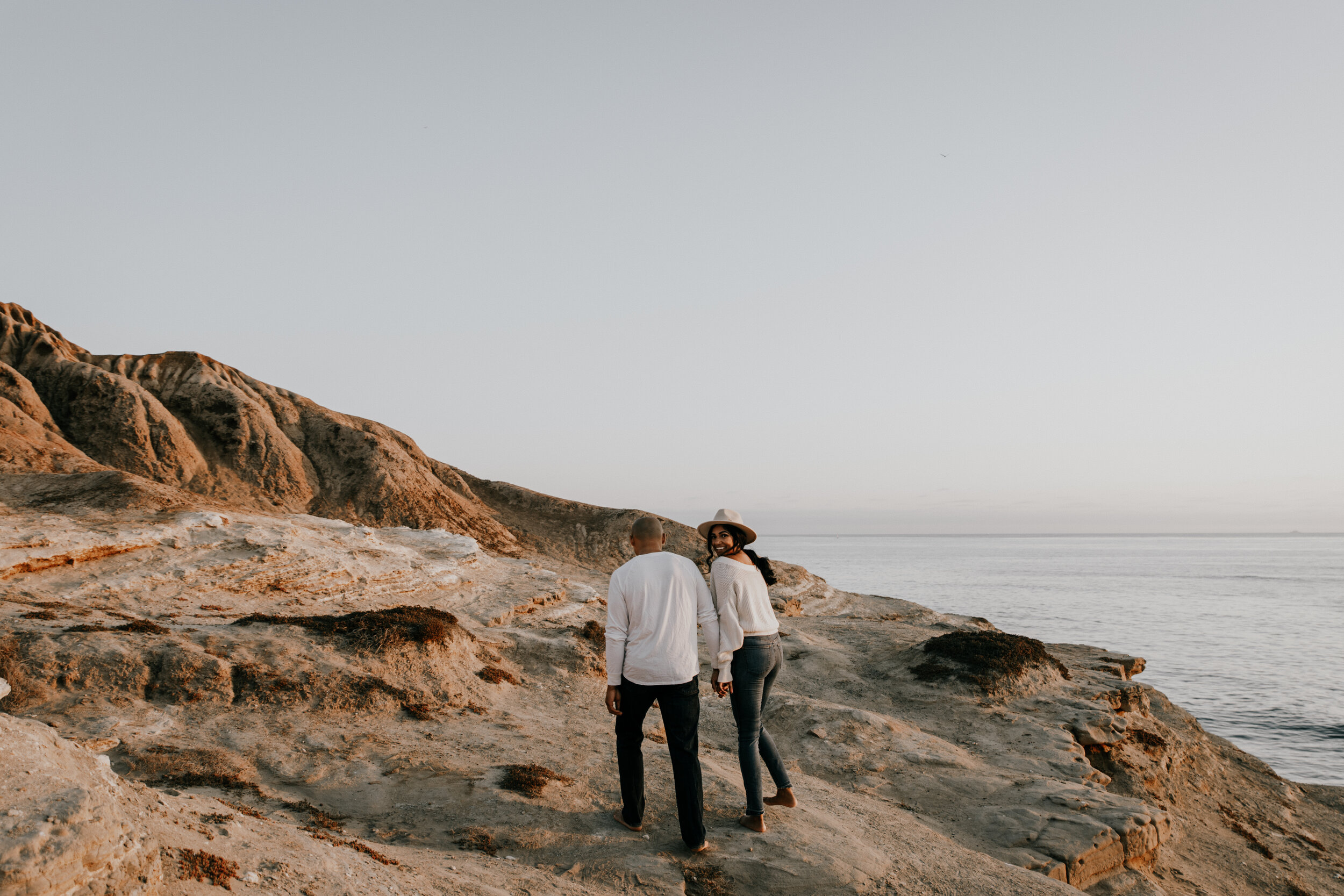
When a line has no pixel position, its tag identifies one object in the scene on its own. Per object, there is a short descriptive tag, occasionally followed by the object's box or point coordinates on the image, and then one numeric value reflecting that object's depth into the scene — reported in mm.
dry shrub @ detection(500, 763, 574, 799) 6746
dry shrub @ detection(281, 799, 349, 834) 5727
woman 5578
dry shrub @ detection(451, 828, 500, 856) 5555
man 5160
